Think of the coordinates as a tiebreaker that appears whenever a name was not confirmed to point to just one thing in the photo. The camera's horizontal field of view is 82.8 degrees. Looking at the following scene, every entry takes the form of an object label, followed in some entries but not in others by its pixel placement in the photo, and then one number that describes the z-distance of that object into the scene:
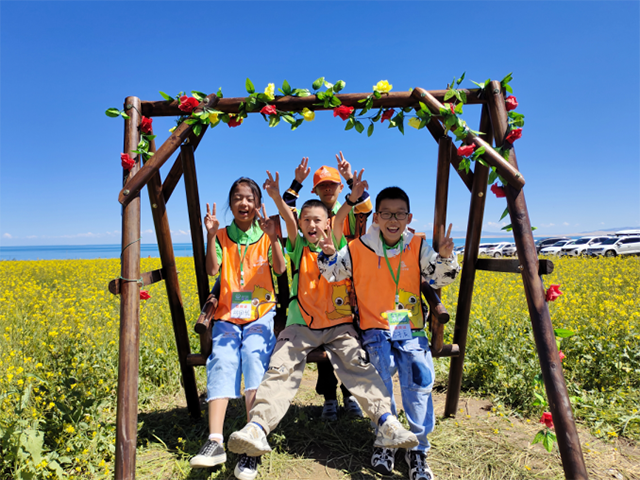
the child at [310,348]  2.19
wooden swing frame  2.08
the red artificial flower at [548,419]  2.19
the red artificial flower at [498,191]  2.51
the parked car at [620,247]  23.06
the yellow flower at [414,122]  2.86
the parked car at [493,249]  29.88
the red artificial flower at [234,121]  2.92
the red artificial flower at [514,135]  2.46
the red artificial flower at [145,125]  2.76
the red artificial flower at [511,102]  2.62
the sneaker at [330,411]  3.17
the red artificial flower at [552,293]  2.46
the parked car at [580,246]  25.23
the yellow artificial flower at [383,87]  2.80
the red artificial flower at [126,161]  2.55
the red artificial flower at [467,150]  2.51
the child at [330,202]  3.19
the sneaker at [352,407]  3.28
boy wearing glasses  2.56
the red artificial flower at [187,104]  2.76
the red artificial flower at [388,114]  2.92
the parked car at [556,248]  26.47
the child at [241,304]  2.43
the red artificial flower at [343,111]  2.83
